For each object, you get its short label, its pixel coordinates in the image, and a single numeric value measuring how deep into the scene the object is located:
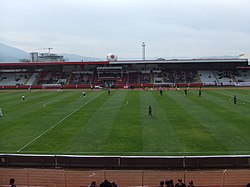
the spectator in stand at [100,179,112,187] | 7.79
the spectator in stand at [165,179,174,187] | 7.91
